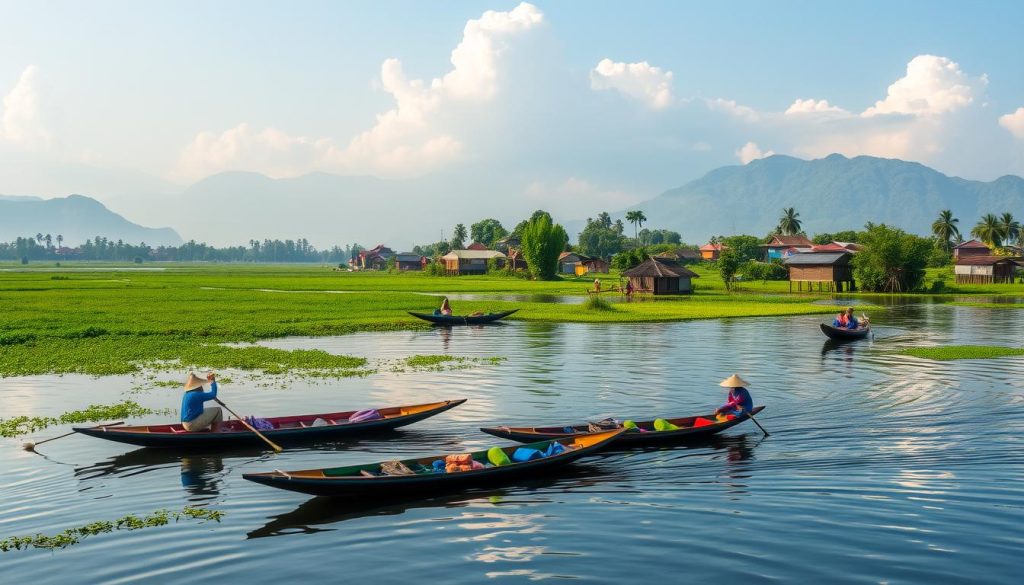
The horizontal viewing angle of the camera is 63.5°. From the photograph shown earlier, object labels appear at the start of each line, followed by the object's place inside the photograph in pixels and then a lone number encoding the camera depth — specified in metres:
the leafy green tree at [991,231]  141.25
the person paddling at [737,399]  20.72
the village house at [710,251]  180.88
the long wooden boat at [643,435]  18.20
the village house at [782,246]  156.00
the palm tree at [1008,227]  142.25
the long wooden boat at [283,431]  18.44
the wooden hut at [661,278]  84.00
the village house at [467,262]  145.25
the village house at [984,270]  101.50
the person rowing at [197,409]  19.09
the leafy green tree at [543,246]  120.56
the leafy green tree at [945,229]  152.88
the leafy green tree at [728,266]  87.69
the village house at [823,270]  90.62
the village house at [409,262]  181.25
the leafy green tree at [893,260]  84.00
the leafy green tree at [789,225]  174.88
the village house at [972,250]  135.50
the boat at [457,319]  48.97
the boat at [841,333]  39.28
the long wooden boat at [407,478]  14.49
